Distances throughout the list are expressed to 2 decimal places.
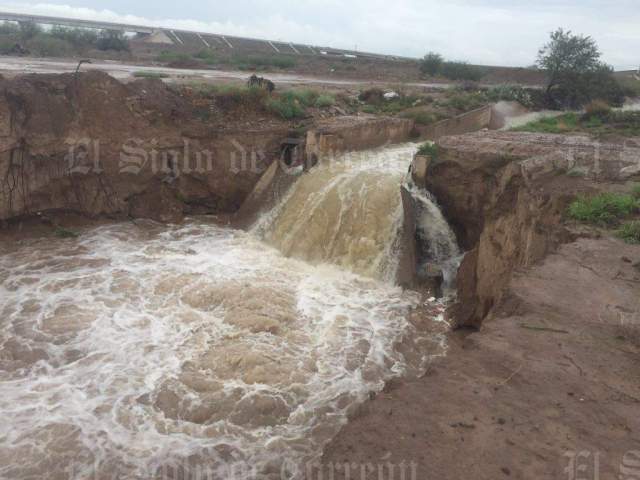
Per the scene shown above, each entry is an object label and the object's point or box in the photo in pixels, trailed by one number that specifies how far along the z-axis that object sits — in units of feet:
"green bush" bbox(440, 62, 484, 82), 106.27
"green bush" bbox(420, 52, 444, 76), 110.01
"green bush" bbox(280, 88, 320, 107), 49.05
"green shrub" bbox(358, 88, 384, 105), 59.98
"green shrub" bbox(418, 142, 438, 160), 34.71
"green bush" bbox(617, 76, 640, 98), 80.69
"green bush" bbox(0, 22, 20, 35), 109.50
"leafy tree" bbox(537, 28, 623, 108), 73.10
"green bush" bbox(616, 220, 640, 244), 22.65
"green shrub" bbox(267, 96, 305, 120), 46.68
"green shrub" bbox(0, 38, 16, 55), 79.60
